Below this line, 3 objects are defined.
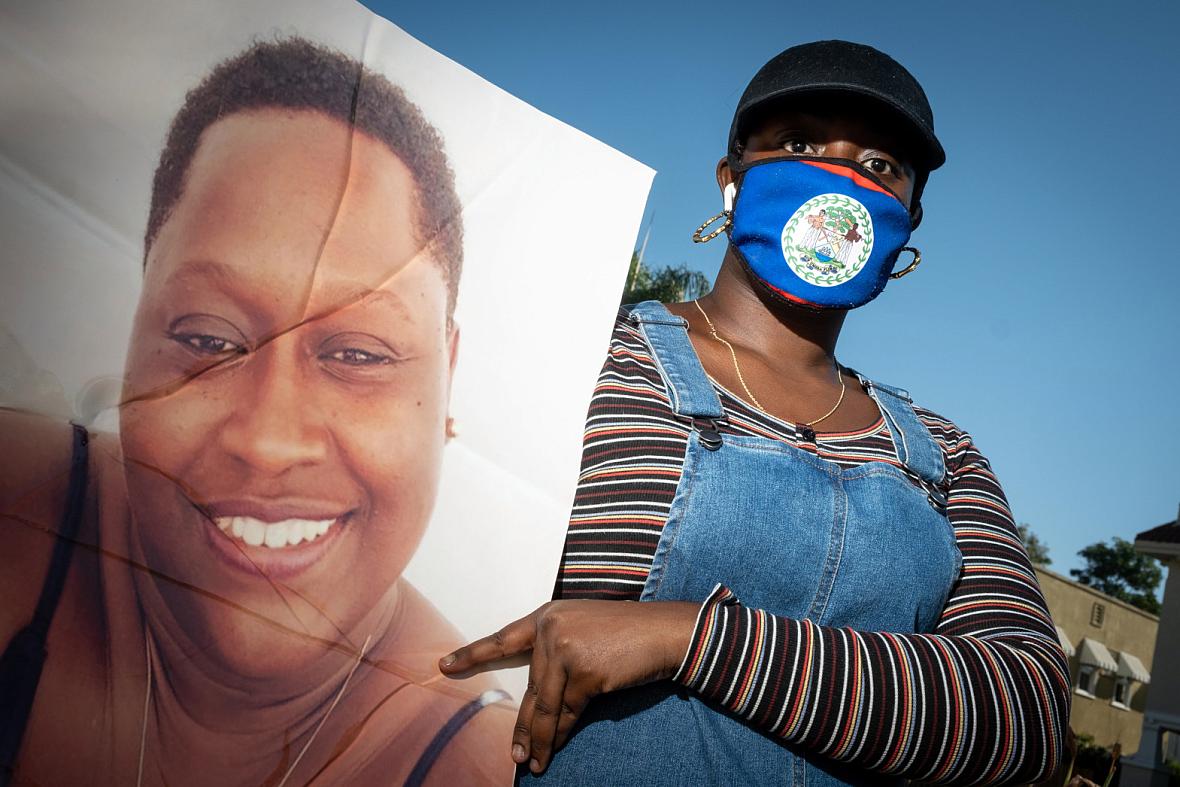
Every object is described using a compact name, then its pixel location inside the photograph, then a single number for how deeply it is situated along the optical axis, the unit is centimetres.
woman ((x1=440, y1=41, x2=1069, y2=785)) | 123
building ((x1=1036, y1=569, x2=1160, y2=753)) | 2350
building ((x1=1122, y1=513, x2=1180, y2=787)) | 1691
